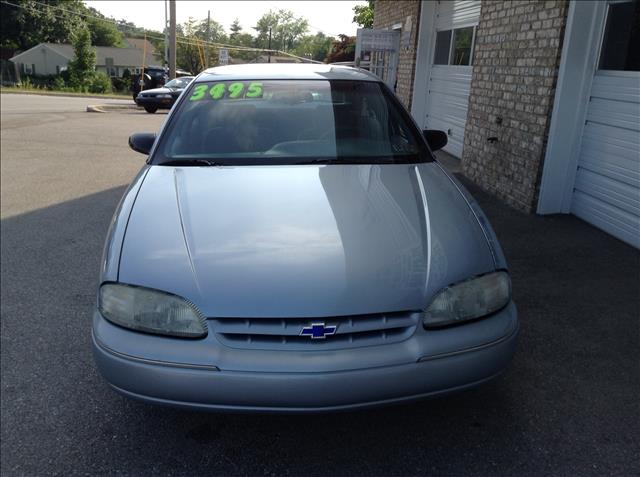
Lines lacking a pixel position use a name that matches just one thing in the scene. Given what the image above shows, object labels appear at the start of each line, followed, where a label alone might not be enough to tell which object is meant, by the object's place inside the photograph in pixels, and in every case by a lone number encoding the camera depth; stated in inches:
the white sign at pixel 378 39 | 499.8
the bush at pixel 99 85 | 1887.2
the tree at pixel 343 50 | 1163.9
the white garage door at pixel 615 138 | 196.2
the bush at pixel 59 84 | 1872.8
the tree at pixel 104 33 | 3462.1
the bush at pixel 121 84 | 2085.0
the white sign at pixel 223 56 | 1036.5
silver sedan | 79.9
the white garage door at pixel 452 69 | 359.4
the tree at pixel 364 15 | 968.1
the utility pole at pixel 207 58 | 1869.6
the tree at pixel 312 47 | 3946.9
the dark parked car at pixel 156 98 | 840.9
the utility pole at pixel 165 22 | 1606.5
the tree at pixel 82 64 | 1886.1
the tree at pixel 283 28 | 4311.0
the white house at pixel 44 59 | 2583.7
